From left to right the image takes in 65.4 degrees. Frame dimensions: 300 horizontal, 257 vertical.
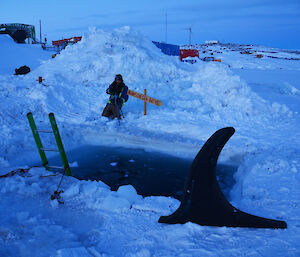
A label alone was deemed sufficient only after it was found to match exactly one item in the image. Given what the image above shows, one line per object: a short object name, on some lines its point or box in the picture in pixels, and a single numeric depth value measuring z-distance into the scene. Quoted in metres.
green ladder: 4.60
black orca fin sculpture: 3.04
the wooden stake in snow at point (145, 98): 8.94
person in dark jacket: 8.61
